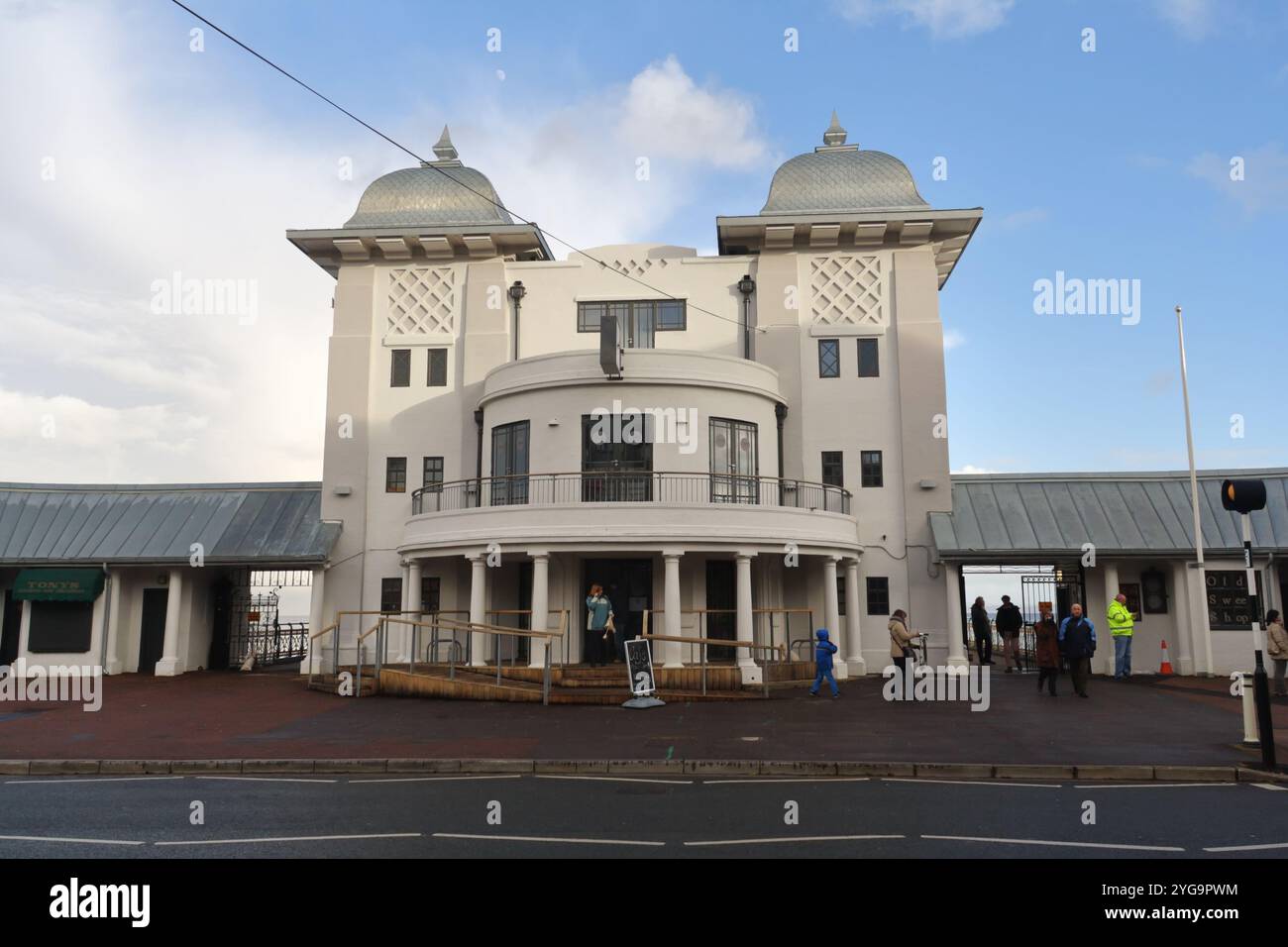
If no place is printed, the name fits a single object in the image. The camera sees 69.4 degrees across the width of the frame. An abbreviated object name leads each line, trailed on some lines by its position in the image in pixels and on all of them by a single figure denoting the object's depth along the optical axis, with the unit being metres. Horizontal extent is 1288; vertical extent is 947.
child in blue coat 17.77
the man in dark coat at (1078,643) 17.06
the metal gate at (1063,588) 23.53
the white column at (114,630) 24.41
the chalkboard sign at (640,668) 16.58
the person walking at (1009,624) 22.47
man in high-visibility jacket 20.64
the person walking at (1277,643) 16.95
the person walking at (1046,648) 18.20
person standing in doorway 18.50
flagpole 21.53
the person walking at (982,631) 22.30
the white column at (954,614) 22.61
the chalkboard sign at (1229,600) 22.47
